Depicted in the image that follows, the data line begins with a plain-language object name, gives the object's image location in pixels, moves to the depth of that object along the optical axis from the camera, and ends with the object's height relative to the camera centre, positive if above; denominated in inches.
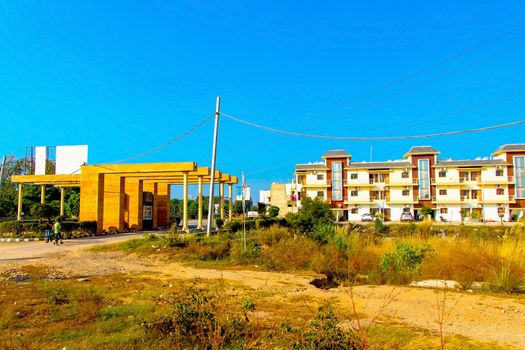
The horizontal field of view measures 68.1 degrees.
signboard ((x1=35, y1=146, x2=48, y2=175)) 1974.7 +229.9
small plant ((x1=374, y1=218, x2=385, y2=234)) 1077.5 -66.5
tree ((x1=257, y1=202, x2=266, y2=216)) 2516.2 -29.9
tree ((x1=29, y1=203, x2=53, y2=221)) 1223.7 -25.5
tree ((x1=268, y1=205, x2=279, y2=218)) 2095.7 -40.2
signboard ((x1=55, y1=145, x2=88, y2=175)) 1566.2 +186.6
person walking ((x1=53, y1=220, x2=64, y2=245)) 786.8 -56.4
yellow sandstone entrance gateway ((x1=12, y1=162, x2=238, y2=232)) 1062.4 +51.2
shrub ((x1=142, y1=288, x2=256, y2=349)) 165.6 -56.3
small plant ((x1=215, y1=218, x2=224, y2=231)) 1150.8 -58.8
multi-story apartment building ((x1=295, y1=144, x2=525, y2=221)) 2140.7 +110.8
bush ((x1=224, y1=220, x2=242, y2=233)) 951.6 -59.6
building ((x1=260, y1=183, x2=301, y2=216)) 2878.9 +58.2
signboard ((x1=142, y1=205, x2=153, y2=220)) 1282.0 -29.3
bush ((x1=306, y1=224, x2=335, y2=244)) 572.1 -45.8
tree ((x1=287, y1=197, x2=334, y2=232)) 954.0 -25.1
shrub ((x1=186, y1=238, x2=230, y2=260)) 558.3 -68.0
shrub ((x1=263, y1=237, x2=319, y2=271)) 485.1 -66.7
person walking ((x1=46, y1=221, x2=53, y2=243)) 844.6 -68.4
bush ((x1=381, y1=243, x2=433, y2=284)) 391.9 -62.9
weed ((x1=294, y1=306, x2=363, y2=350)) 140.3 -49.9
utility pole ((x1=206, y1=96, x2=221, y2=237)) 738.2 +94.0
